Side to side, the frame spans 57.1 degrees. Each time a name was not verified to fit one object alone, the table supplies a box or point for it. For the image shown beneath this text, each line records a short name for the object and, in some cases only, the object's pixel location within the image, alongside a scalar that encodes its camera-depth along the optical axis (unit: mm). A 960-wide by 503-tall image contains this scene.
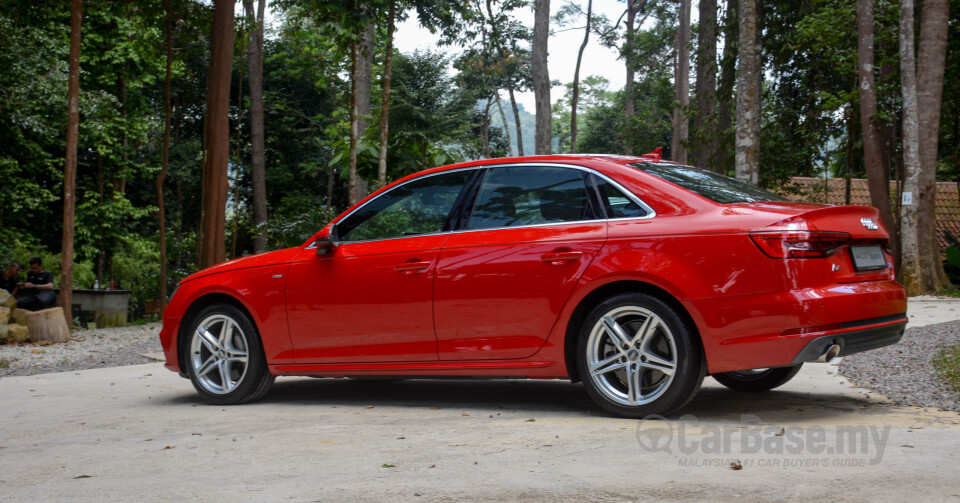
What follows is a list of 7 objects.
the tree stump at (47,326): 14130
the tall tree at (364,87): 25969
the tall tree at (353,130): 16516
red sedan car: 4754
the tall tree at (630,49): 43531
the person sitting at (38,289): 15133
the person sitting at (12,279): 15477
